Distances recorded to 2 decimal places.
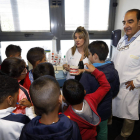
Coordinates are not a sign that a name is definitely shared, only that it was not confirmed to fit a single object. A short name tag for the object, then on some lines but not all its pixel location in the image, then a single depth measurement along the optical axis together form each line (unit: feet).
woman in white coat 6.19
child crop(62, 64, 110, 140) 3.00
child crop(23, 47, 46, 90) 4.68
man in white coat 4.65
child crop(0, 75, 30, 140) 2.50
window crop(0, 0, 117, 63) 8.41
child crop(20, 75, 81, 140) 2.17
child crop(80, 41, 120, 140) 3.97
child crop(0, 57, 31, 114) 3.60
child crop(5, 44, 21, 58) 6.06
